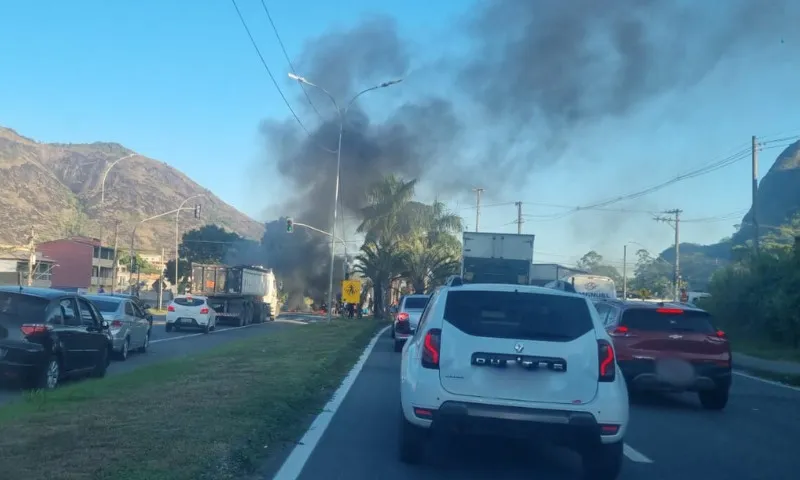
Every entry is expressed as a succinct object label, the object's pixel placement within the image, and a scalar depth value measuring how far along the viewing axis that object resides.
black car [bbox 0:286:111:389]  12.32
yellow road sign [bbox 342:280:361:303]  44.25
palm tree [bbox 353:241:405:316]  53.44
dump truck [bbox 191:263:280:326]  42.28
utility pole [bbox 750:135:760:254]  34.38
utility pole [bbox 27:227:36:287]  40.88
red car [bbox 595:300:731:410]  12.63
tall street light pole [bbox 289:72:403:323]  39.44
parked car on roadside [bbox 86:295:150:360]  19.12
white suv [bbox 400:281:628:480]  7.10
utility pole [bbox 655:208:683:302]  58.18
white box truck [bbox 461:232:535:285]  31.06
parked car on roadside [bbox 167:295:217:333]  32.97
